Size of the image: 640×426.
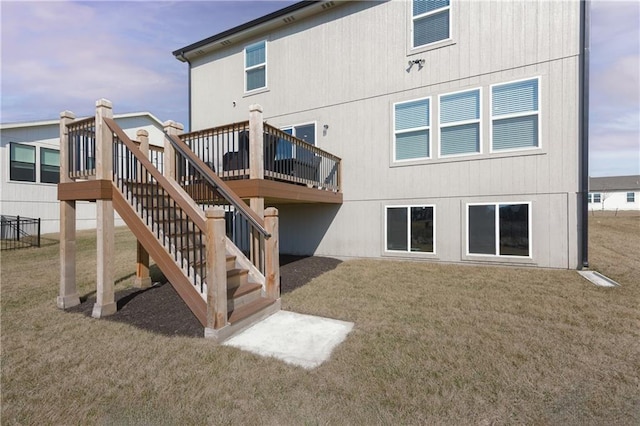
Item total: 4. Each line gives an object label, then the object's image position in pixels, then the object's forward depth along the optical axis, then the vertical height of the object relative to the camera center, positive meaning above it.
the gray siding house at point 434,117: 6.57 +2.49
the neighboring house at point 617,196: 34.28 +1.87
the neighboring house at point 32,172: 14.30 +2.10
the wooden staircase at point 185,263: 3.74 -0.69
